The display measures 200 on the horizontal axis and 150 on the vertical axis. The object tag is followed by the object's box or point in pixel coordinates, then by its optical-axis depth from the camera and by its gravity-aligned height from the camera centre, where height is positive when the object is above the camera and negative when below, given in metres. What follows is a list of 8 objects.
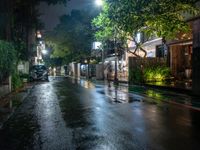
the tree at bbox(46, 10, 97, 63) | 25.10 +6.29
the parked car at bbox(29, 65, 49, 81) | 18.81 -0.04
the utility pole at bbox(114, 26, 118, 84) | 14.26 -0.47
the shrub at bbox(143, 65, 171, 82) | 12.24 -0.08
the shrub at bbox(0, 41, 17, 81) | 9.19 +0.92
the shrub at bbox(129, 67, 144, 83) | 12.18 -0.23
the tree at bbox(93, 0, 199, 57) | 8.89 +3.52
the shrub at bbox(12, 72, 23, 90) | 11.06 -0.67
